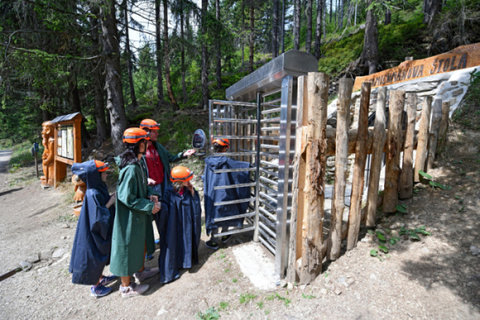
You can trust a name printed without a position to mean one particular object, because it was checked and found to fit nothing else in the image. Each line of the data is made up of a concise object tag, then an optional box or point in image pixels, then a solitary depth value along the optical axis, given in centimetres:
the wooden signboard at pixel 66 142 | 655
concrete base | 292
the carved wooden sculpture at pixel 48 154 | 817
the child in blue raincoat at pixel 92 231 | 279
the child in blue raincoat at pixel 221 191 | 358
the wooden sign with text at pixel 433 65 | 541
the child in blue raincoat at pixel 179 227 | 311
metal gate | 269
